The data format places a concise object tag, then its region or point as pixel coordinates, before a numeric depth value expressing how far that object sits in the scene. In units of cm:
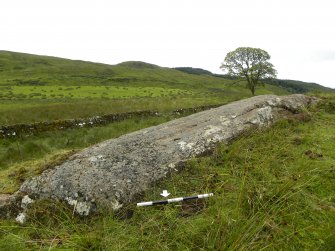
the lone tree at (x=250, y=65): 5912
